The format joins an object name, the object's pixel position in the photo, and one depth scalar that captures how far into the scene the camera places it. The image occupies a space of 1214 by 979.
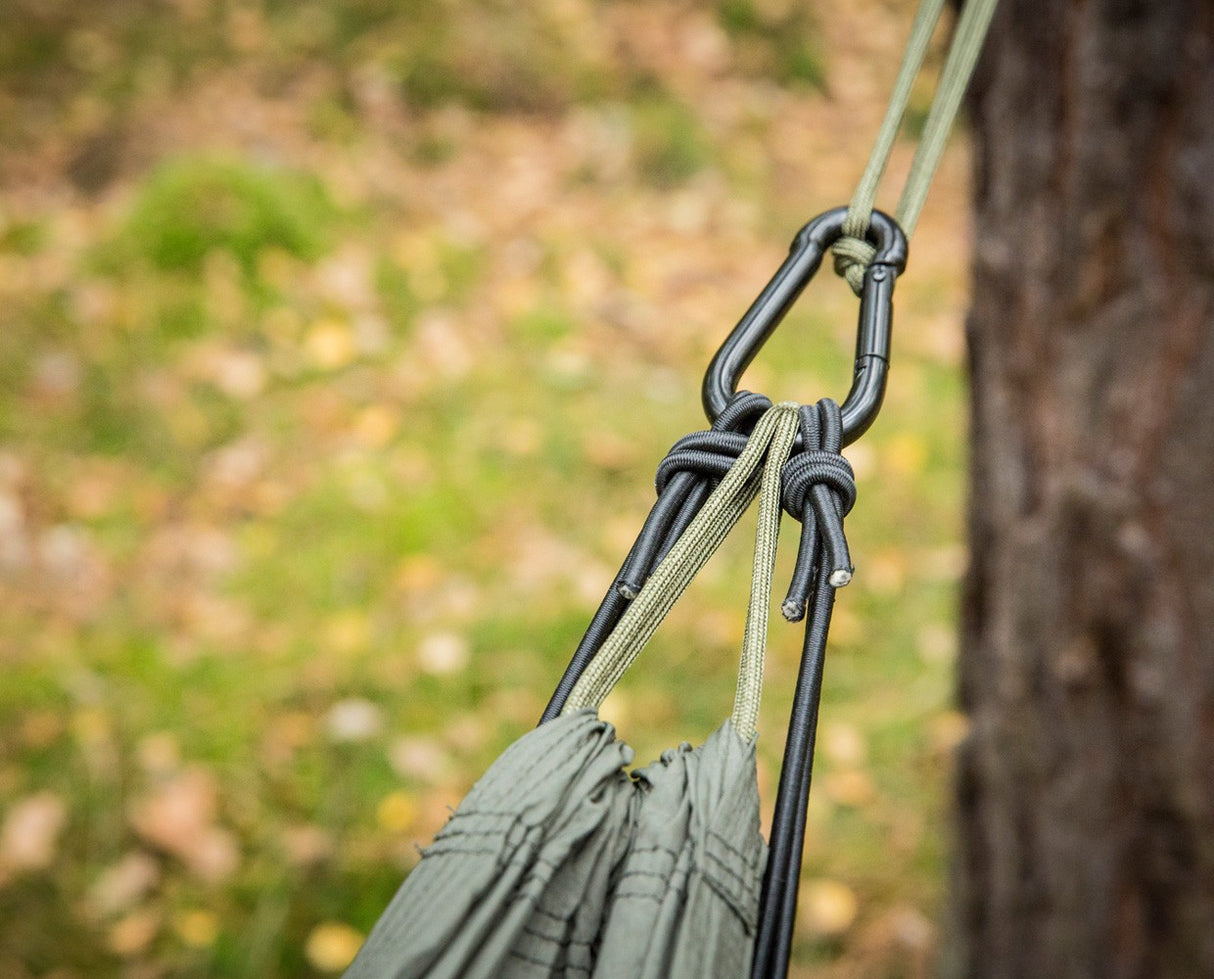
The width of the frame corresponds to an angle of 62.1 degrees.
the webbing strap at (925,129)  0.70
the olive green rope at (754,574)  0.58
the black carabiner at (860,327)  0.64
